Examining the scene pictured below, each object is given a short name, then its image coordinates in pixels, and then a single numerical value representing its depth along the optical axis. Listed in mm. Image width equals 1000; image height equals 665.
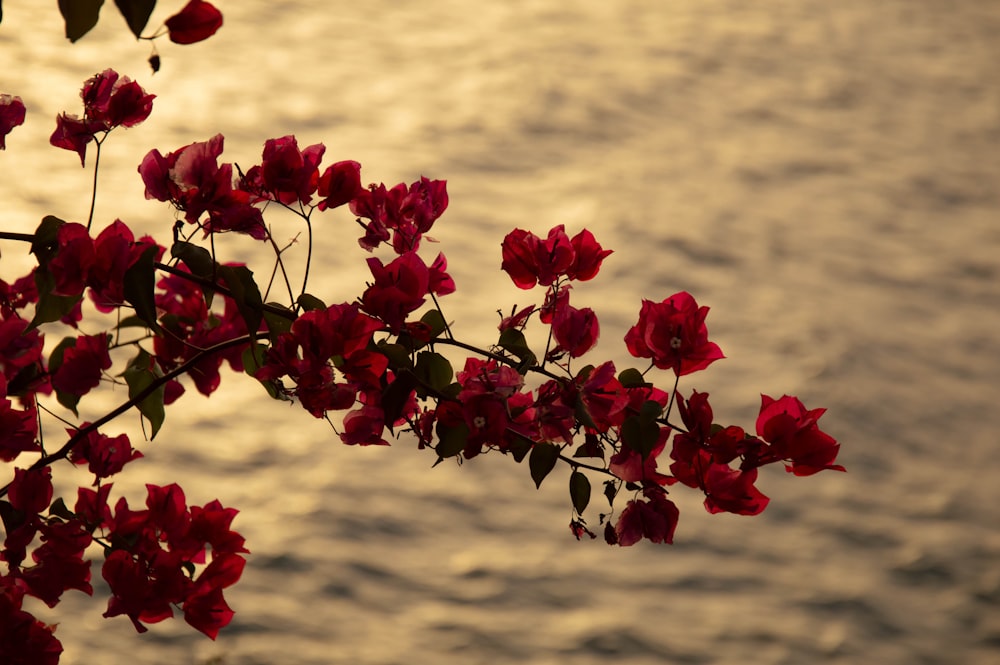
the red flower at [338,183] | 3299
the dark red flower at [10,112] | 3305
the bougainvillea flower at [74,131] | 3317
